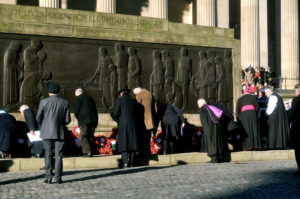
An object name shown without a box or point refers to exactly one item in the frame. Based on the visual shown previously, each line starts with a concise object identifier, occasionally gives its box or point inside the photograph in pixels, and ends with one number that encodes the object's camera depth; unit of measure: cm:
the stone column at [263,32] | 4234
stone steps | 1234
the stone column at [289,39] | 4334
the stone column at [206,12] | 3504
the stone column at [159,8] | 3231
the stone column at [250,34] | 3919
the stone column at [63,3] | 3328
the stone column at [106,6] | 2956
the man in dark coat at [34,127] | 1402
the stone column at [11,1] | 2912
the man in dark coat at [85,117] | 1380
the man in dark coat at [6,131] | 1366
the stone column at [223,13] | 3869
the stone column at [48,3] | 2652
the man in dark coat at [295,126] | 1188
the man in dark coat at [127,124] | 1320
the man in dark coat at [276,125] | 1695
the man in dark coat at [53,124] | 1037
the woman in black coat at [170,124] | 1555
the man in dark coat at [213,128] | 1459
